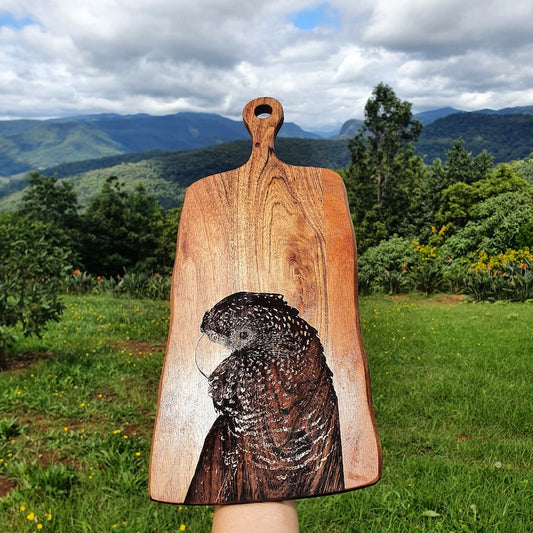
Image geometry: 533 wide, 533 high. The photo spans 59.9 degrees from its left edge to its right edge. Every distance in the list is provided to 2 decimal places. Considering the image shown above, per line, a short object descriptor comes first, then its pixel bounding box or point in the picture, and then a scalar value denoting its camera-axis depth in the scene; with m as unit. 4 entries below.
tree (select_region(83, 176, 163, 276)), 24.34
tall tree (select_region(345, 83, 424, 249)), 18.41
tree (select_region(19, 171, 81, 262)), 22.58
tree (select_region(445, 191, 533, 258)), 11.13
